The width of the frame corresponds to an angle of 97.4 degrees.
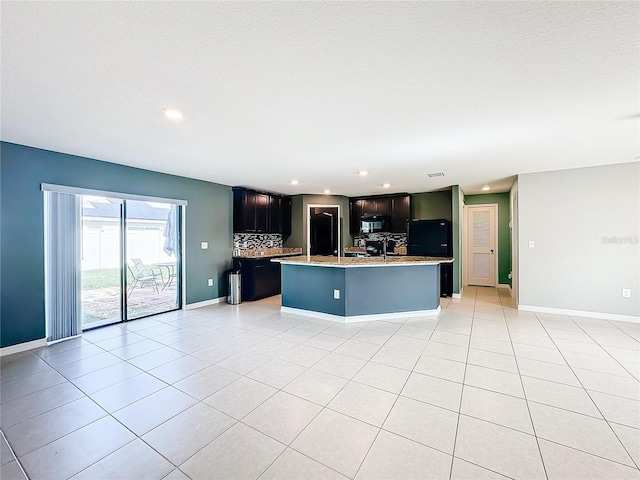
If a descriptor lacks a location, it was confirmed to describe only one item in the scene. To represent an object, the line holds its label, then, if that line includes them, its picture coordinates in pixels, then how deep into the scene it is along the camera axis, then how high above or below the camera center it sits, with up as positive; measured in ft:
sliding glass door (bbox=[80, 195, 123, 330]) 13.21 -1.01
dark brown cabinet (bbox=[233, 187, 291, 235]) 19.80 +2.05
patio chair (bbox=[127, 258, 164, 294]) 15.08 -2.01
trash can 18.21 -3.19
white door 23.45 -0.56
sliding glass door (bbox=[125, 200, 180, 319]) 14.85 -0.99
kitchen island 14.43 -2.62
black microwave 22.89 +1.23
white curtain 11.43 -1.00
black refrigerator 20.04 -0.30
